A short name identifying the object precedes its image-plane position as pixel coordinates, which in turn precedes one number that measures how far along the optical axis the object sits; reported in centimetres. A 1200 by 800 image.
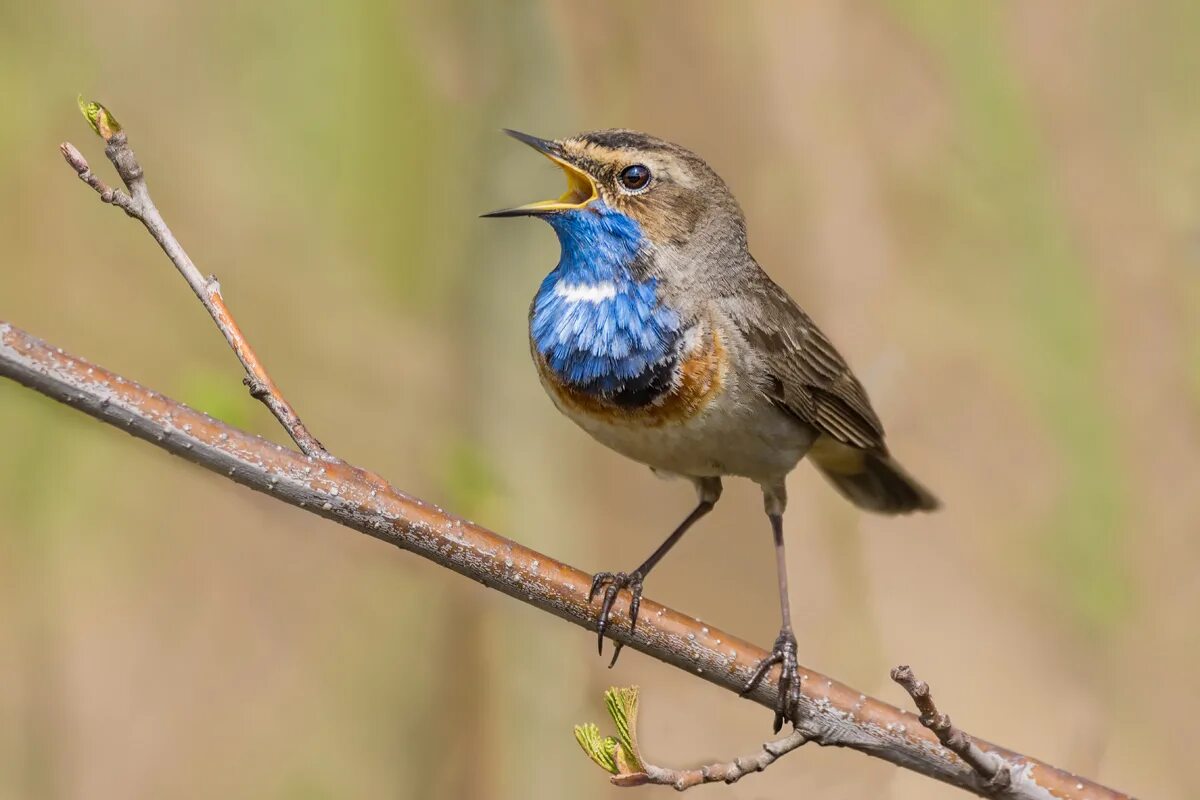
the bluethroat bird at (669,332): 803
